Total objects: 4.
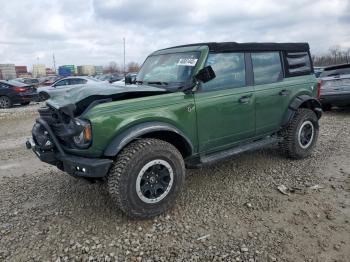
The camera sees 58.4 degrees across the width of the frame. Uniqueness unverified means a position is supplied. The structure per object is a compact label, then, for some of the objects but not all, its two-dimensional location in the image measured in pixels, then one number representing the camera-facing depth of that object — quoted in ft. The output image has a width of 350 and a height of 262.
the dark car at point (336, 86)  29.50
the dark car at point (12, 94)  47.62
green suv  10.77
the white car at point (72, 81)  57.62
